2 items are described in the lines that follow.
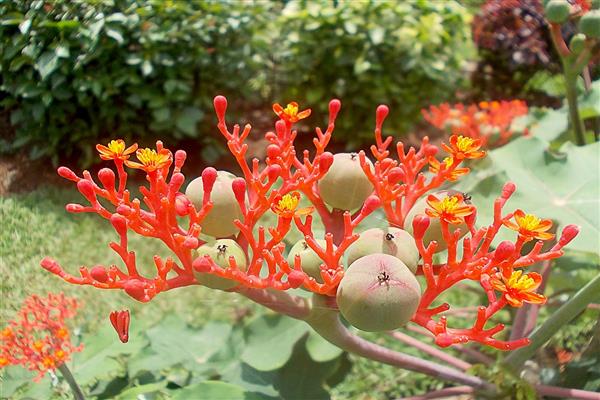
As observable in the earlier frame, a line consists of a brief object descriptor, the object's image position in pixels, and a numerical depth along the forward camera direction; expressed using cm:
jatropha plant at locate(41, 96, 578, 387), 15
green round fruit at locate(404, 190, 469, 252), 17
